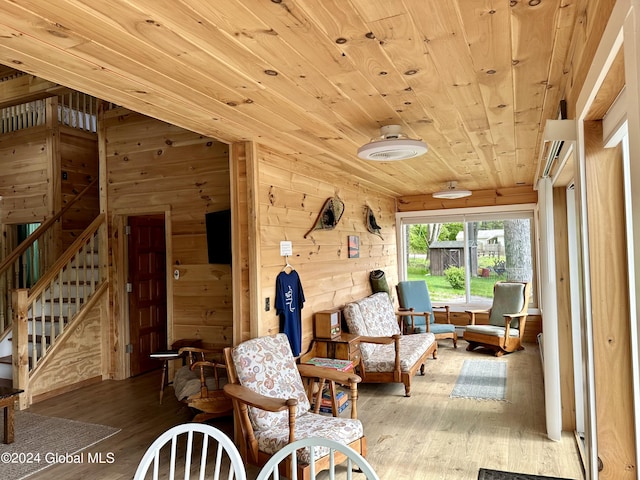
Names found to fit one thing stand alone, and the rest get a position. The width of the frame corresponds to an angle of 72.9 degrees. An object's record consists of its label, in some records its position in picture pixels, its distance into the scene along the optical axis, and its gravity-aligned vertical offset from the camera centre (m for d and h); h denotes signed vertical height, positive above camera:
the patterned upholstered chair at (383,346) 4.30 -1.11
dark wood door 5.25 -0.43
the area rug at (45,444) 3.02 -1.42
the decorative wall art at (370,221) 5.96 +0.40
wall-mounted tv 4.30 +0.18
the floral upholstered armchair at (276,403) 2.57 -0.98
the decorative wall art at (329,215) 4.44 +0.39
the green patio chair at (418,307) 6.14 -0.88
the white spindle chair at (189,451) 1.39 -0.66
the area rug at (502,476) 2.67 -1.44
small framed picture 5.35 +0.05
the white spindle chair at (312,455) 1.32 -0.64
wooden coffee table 3.31 -1.18
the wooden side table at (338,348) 4.17 -0.95
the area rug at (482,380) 4.25 -1.45
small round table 4.00 -0.93
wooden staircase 4.28 -0.55
